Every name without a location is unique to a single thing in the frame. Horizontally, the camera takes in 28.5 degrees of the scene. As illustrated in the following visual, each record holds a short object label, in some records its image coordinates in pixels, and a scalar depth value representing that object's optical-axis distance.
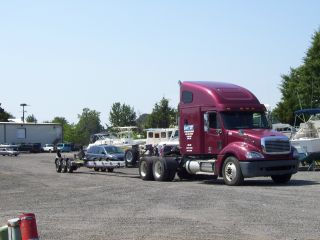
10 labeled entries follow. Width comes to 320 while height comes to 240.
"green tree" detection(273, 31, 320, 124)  56.47
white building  93.81
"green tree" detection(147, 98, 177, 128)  87.69
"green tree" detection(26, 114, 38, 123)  183.94
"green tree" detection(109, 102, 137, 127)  128.18
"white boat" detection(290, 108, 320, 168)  28.84
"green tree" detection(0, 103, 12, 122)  120.25
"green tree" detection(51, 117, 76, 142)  133.98
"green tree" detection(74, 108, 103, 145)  146.12
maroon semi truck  20.22
